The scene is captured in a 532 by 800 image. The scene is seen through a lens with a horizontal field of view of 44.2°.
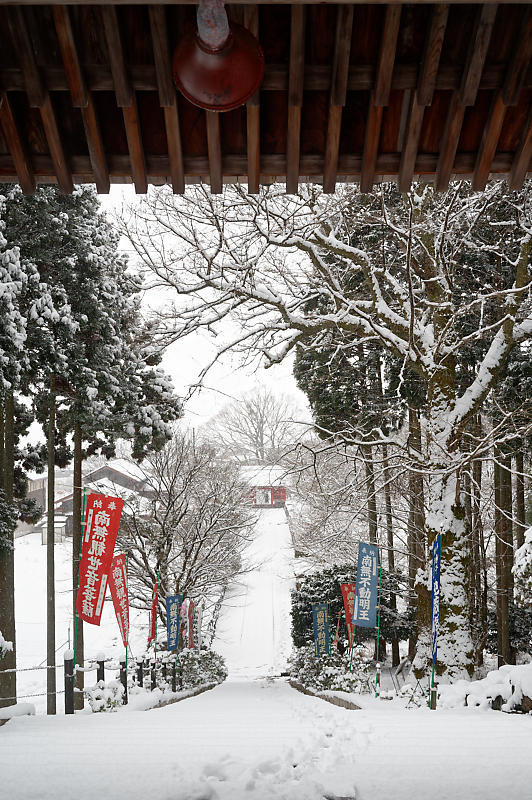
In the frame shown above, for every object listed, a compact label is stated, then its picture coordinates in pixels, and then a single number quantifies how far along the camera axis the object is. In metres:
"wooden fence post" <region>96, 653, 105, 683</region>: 9.19
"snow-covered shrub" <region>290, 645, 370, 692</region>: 11.92
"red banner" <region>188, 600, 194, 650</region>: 18.67
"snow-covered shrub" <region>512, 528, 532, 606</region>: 6.95
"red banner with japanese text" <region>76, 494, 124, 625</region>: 10.08
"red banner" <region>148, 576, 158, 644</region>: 16.69
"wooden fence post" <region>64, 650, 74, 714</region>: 8.12
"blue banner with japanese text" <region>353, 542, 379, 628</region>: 11.76
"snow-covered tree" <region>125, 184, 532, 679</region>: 8.98
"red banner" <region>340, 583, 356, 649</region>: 14.80
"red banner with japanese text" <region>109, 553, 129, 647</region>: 11.55
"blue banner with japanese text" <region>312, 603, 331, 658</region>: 15.95
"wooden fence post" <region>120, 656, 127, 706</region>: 9.83
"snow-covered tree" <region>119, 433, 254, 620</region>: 18.27
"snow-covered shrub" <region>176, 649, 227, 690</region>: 15.16
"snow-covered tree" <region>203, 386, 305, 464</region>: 40.50
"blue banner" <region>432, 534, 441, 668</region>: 7.93
